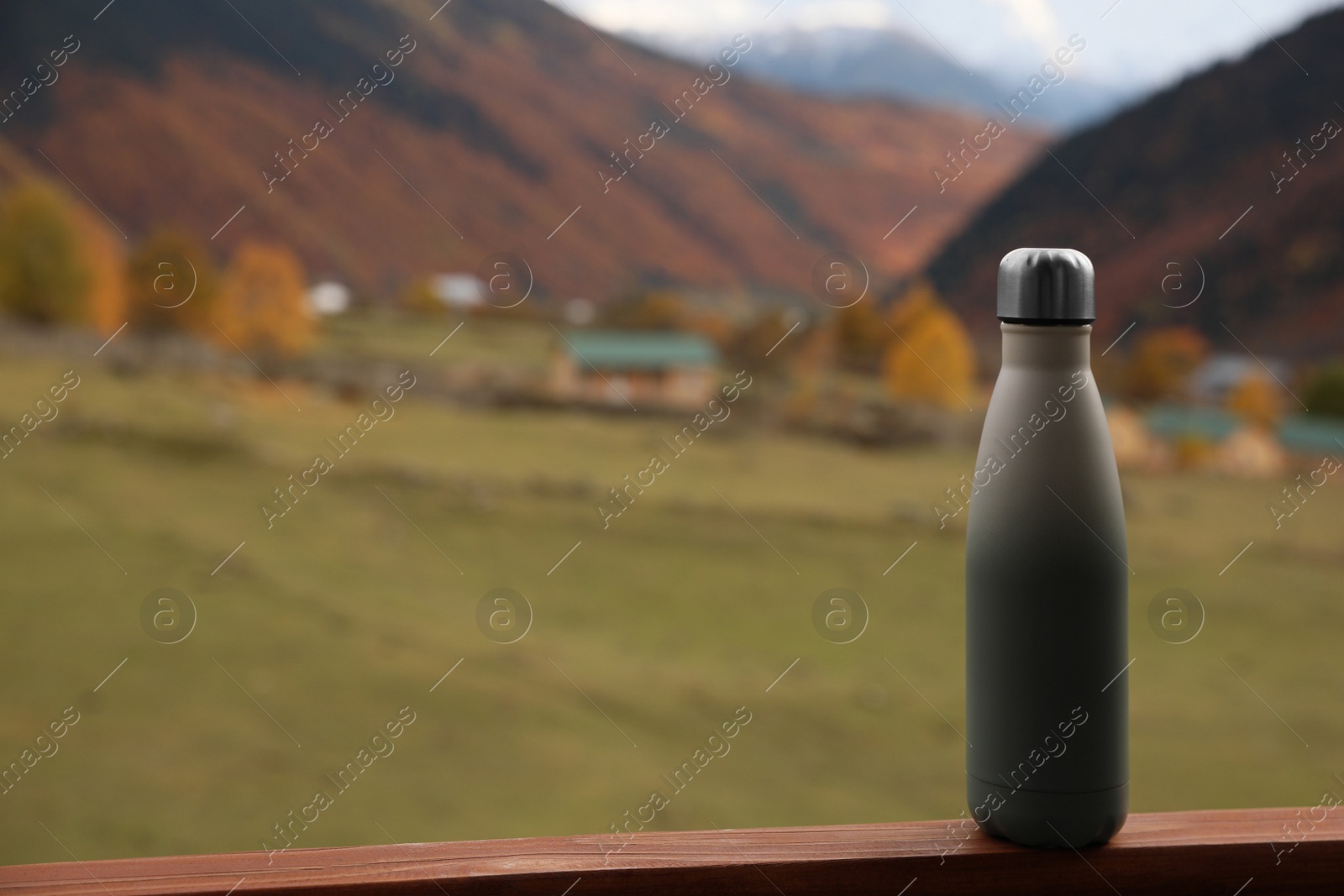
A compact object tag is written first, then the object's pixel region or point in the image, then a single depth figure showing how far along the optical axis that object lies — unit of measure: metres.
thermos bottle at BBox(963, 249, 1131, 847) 1.40
